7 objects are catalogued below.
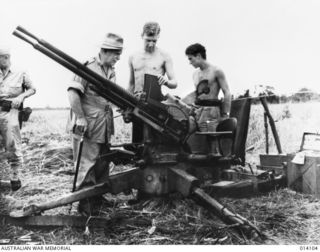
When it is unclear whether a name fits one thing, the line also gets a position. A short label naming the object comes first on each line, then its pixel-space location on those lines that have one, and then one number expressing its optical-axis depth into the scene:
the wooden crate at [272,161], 6.11
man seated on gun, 5.86
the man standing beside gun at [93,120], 4.57
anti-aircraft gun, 4.18
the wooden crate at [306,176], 5.37
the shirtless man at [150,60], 5.51
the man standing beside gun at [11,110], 5.79
